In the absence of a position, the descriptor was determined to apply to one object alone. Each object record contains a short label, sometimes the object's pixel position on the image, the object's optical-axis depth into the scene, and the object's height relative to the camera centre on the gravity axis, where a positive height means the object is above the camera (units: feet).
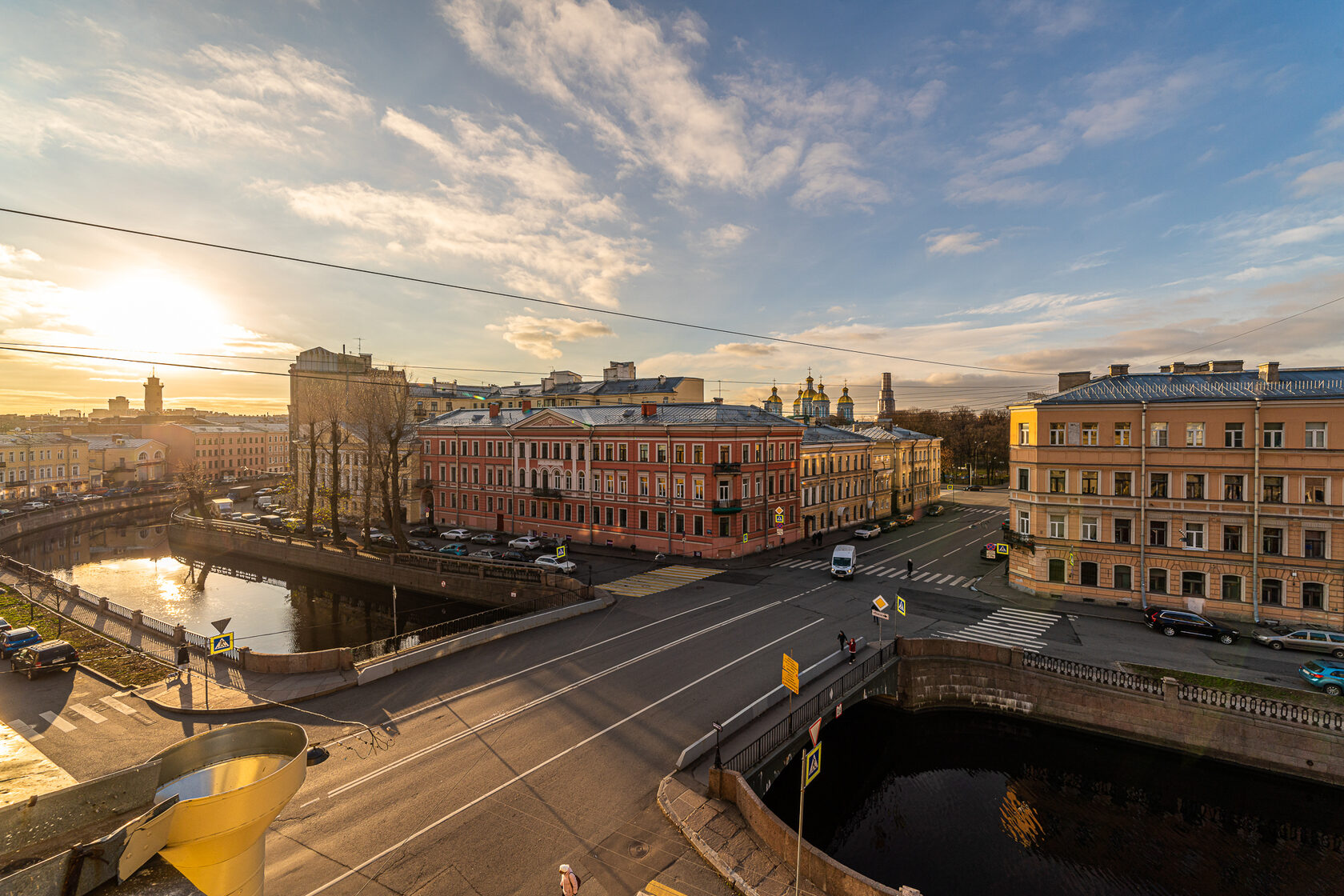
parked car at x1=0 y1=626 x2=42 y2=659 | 84.23 -29.68
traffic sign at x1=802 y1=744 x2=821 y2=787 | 38.52 -21.98
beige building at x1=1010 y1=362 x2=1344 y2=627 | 89.51 -8.04
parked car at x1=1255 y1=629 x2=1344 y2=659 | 79.20 -27.47
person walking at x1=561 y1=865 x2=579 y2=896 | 32.27 -24.99
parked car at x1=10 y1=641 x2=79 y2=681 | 76.28 -29.51
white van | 121.08 -25.55
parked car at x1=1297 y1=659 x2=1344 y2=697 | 66.33 -27.01
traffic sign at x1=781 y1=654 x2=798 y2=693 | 50.24 -20.39
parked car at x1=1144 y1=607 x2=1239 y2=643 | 84.94 -27.31
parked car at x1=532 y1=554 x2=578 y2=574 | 122.01 -27.10
